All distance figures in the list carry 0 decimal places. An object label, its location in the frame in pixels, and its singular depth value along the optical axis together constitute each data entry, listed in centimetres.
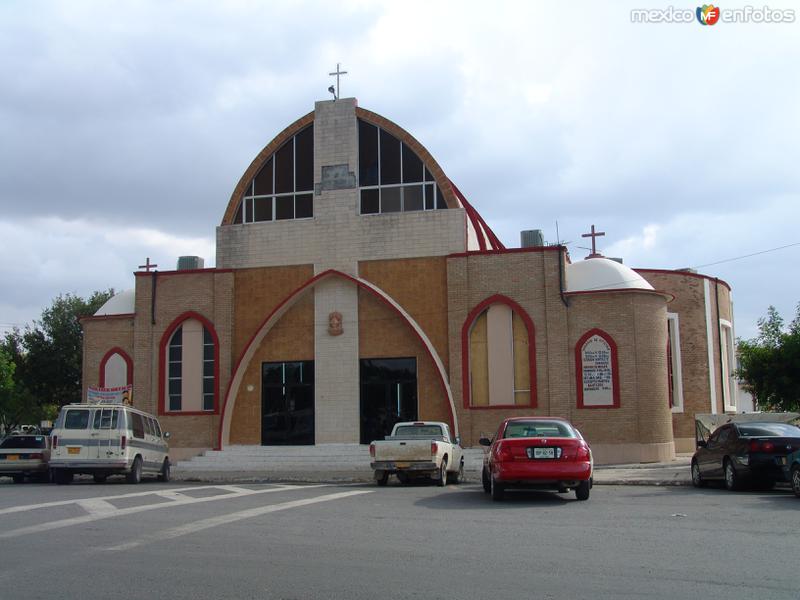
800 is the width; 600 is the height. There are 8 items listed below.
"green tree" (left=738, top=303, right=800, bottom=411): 2627
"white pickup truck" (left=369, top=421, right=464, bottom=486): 1923
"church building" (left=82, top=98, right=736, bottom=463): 2800
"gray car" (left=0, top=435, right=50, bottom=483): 2294
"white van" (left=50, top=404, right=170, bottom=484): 2089
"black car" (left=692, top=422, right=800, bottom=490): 1625
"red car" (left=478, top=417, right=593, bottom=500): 1445
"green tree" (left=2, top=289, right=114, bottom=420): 4466
